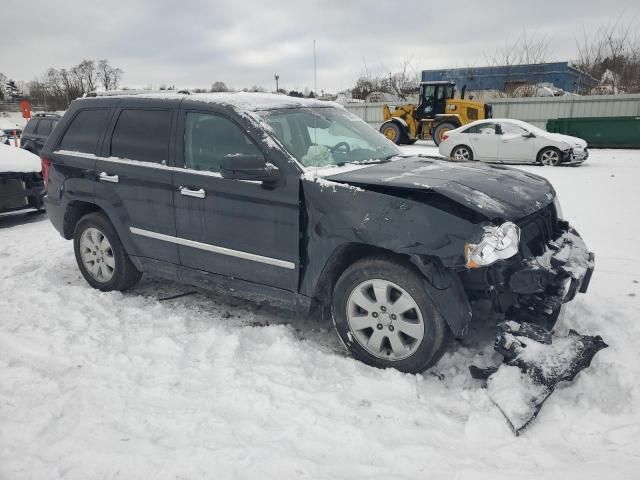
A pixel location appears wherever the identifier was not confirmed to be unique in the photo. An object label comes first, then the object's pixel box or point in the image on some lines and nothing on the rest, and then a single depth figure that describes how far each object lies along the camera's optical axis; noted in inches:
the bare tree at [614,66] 1085.8
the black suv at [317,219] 111.3
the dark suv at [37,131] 533.4
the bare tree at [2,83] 2752.7
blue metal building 1221.1
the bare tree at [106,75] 2362.3
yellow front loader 714.2
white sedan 502.6
